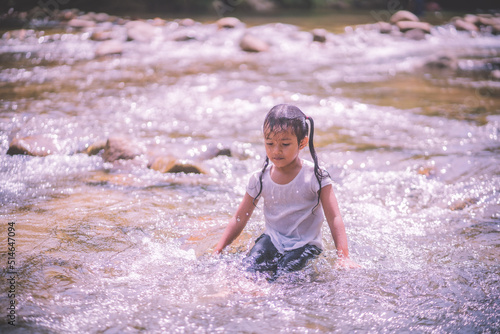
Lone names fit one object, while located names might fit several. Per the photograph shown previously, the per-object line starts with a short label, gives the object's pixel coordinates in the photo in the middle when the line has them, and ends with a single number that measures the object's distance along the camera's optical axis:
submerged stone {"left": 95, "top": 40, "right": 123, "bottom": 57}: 11.19
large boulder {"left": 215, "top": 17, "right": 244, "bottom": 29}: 15.12
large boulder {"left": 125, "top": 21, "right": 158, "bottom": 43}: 12.96
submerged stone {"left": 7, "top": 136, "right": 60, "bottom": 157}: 4.86
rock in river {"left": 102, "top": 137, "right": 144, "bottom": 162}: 4.80
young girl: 2.62
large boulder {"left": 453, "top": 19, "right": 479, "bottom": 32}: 15.73
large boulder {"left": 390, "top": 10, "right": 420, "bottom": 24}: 15.98
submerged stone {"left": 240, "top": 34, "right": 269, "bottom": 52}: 12.13
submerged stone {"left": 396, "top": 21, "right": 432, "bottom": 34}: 14.93
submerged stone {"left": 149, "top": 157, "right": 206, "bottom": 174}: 4.57
